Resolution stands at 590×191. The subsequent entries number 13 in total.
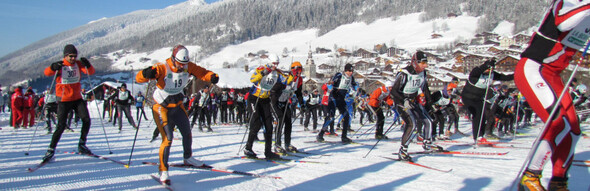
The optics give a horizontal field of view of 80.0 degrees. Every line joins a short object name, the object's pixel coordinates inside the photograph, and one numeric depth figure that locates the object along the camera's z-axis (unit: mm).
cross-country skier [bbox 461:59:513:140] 8184
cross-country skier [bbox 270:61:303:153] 6646
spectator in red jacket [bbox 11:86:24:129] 13117
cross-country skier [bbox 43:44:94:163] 5750
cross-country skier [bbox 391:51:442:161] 6059
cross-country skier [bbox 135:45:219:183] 4344
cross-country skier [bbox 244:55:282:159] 6151
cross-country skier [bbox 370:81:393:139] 9297
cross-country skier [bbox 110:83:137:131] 12655
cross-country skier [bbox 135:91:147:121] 18803
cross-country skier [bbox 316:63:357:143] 9184
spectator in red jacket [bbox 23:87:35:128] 13609
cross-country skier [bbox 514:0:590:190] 2850
